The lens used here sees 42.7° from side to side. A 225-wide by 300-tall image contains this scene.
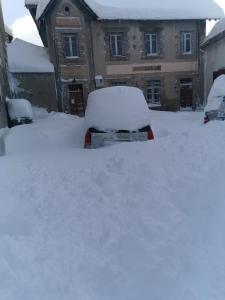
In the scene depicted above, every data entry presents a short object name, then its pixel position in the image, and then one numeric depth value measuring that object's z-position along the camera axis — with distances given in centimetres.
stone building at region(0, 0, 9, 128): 1054
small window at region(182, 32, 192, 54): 1948
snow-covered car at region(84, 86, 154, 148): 609
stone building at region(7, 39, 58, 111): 1705
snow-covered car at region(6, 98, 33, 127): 1129
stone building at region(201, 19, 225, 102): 1597
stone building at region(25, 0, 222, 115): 1762
